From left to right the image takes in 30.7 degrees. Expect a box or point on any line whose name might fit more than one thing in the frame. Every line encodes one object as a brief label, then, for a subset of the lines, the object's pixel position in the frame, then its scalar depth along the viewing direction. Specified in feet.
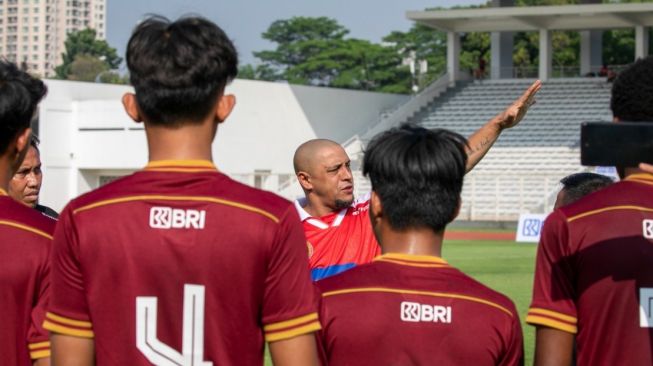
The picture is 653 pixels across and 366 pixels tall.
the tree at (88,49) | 398.21
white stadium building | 148.36
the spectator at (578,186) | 18.88
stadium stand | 135.23
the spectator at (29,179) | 21.44
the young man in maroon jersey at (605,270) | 12.46
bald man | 21.89
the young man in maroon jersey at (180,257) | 10.85
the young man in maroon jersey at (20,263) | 12.42
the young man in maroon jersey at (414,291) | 11.82
